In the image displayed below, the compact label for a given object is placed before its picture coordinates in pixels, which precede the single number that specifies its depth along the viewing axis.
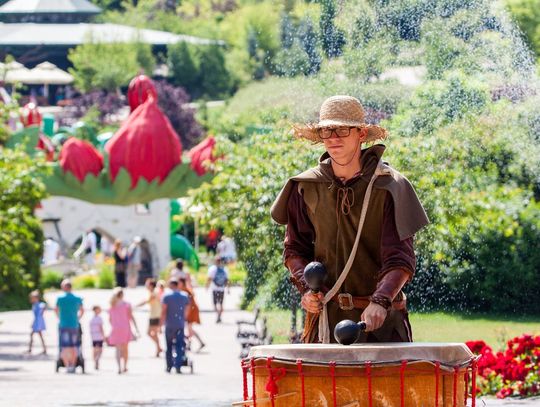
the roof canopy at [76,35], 94.44
